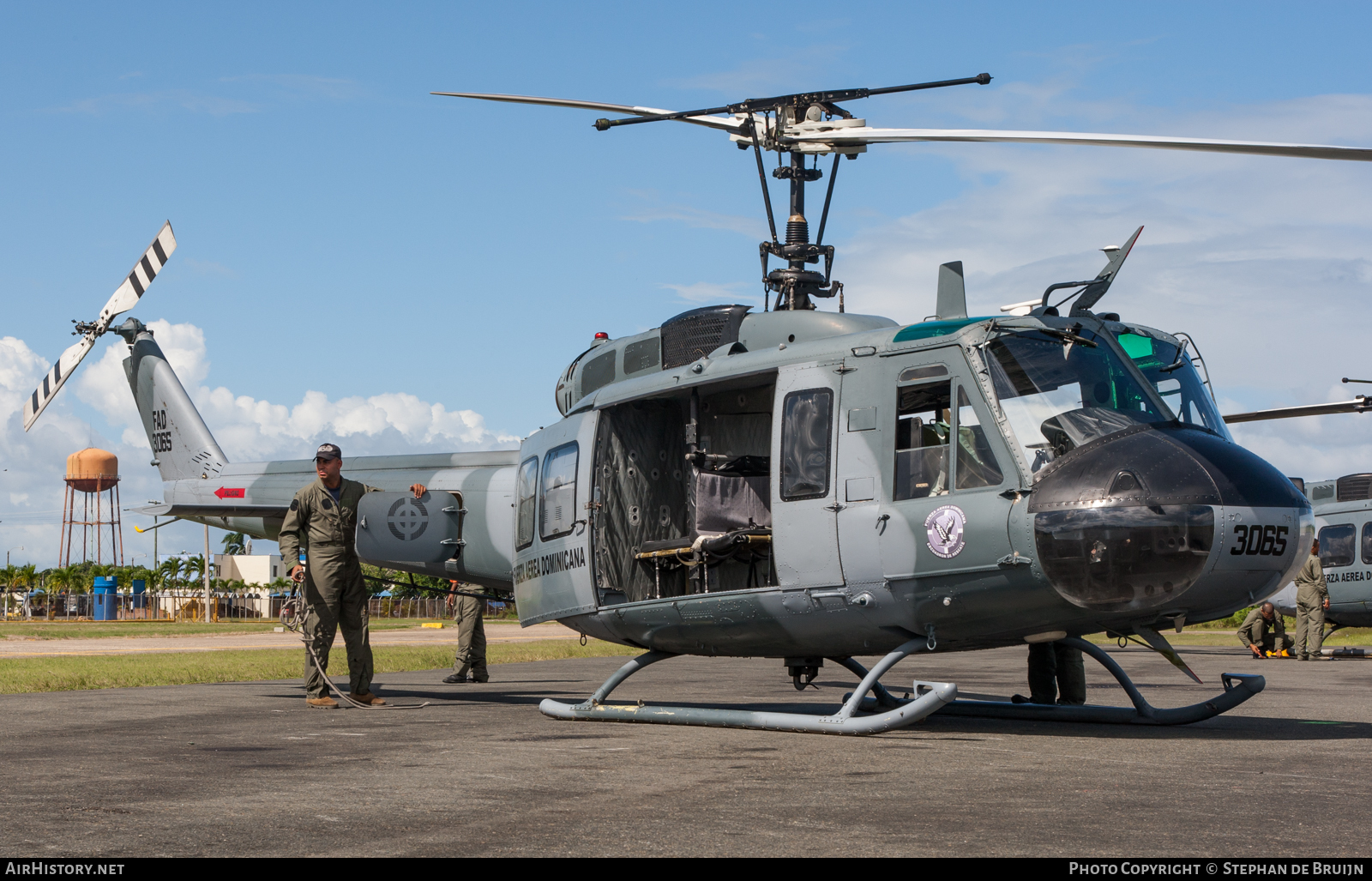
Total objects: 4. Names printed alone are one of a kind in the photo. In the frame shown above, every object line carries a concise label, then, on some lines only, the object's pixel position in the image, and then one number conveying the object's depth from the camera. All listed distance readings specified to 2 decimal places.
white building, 134.00
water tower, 125.44
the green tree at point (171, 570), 118.50
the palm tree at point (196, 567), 121.62
